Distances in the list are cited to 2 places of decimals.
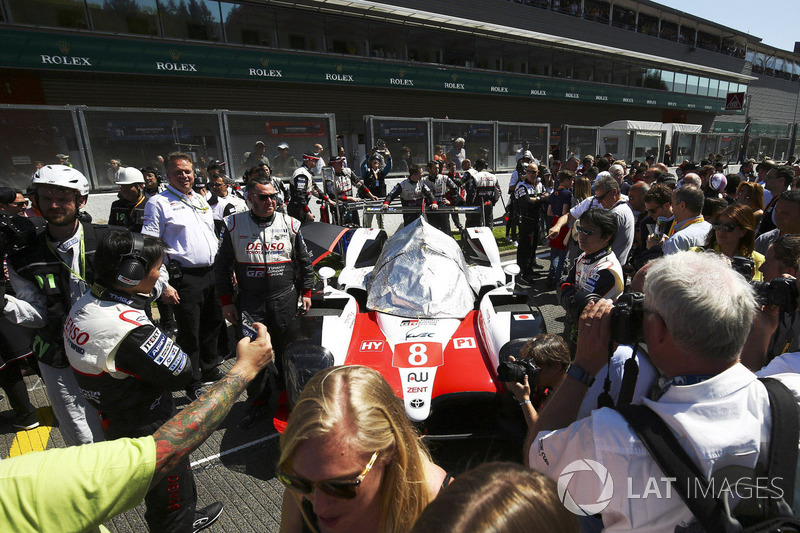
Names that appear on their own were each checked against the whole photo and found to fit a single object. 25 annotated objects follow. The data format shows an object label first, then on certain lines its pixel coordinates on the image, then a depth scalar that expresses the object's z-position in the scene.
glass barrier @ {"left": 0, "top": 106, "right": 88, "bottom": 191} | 7.48
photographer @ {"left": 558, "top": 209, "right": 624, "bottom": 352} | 2.88
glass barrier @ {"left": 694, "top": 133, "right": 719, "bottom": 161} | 19.48
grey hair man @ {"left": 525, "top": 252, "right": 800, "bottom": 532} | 0.98
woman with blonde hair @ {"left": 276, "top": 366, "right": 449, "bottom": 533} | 1.07
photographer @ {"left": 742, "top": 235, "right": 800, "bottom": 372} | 1.74
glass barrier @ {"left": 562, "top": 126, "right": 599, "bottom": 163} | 14.77
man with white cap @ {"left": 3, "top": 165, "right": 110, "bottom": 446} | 2.39
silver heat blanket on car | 3.45
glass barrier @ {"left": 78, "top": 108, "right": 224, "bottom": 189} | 7.92
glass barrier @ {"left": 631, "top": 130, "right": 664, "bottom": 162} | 16.86
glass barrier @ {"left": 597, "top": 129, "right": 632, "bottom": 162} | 15.76
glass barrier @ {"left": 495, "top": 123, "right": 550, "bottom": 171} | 12.97
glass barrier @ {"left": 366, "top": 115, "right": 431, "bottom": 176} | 10.91
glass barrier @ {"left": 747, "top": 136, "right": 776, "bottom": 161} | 22.89
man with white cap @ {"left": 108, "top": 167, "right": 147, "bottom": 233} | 4.22
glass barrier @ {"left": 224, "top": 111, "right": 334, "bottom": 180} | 9.12
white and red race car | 2.63
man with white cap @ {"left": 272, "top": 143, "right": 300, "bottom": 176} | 9.69
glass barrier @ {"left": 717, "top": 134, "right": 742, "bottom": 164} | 20.67
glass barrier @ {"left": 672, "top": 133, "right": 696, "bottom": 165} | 18.67
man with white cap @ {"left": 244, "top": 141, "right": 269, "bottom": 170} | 9.09
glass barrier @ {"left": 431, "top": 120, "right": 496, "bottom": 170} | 11.93
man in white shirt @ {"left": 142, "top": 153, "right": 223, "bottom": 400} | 3.47
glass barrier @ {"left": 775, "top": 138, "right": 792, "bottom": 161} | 24.25
